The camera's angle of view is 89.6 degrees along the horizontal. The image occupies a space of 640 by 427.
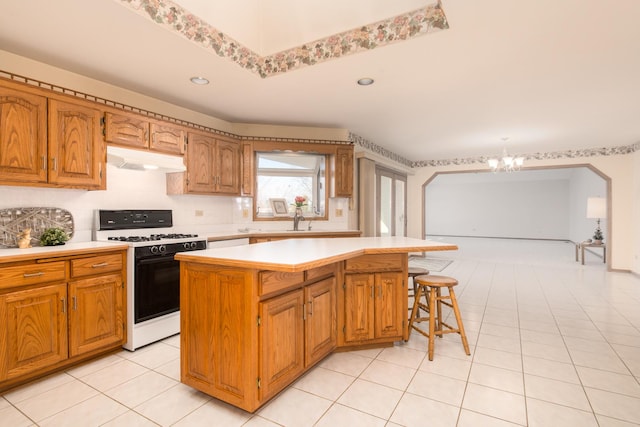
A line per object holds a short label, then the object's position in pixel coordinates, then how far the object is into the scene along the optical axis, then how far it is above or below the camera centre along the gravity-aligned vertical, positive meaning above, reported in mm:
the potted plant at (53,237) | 2643 -213
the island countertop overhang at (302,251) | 1744 -275
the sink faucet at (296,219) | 4680 -109
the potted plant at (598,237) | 7010 -550
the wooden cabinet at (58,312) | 2088 -730
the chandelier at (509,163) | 5870 +912
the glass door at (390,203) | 6301 +193
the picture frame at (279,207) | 4707 +66
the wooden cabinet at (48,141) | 2355 +564
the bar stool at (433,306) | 2574 -796
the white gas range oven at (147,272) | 2715 -537
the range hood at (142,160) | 2934 +494
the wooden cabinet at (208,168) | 3701 +536
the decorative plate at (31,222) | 2545 -89
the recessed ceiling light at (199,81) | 3102 +1282
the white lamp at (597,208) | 6503 +80
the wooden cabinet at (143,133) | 2955 +787
